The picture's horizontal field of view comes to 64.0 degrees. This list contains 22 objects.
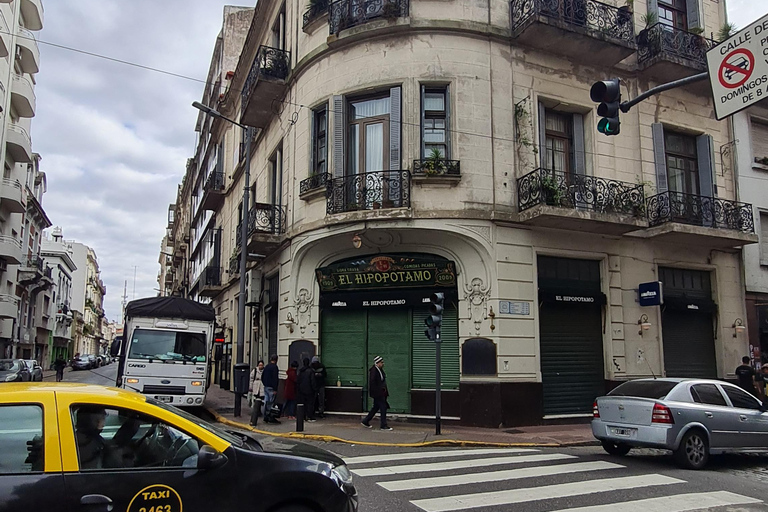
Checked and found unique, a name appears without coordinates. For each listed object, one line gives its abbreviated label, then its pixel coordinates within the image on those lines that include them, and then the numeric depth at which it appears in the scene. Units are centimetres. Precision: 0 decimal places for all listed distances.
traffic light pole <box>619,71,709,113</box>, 877
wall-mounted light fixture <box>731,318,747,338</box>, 1845
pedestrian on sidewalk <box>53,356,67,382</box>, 3763
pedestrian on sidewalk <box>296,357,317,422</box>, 1533
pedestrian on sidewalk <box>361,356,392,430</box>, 1441
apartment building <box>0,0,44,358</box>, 3581
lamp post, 1867
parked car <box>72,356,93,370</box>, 6316
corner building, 1545
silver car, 998
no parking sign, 788
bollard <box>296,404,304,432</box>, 1346
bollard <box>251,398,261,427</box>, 1495
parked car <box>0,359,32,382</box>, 2545
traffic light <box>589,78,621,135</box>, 964
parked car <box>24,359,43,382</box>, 2992
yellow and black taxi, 398
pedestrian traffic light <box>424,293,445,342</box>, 1336
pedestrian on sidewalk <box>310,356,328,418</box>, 1614
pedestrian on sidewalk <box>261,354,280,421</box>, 1611
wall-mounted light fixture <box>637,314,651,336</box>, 1686
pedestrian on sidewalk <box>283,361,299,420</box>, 1644
